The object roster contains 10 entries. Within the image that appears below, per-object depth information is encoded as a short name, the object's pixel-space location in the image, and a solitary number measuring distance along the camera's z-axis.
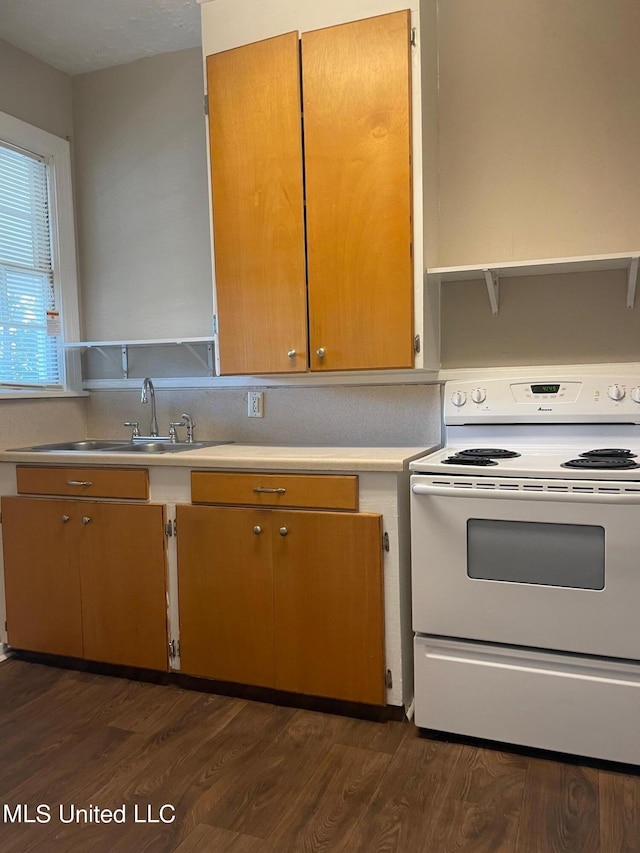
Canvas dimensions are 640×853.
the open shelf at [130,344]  2.81
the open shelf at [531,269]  2.17
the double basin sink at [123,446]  2.80
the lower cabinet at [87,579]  2.44
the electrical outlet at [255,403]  2.84
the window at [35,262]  2.89
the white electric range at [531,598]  1.80
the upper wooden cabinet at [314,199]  2.25
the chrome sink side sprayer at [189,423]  2.92
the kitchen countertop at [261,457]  2.14
